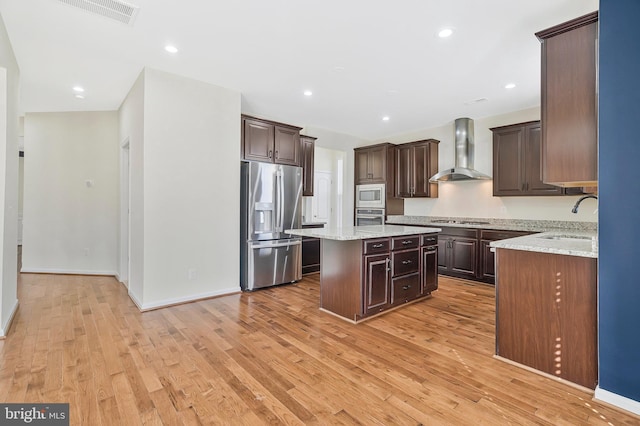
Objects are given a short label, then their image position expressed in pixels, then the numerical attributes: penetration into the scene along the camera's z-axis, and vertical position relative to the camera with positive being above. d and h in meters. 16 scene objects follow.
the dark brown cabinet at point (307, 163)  5.65 +0.91
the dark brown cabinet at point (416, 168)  5.95 +0.89
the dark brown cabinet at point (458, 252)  4.96 -0.63
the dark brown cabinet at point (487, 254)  4.72 -0.62
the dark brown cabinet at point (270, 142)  4.52 +1.09
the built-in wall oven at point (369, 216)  6.52 -0.06
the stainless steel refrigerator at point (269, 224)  4.36 -0.16
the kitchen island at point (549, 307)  2.03 -0.65
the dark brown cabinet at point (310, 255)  5.43 -0.74
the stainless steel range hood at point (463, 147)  5.41 +1.17
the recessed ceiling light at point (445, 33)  2.73 +1.61
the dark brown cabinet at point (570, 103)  2.09 +0.78
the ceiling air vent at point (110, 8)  2.40 +1.61
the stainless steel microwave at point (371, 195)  6.48 +0.39
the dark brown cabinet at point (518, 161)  4.60 +0.82
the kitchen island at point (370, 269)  3.18 -0.61
